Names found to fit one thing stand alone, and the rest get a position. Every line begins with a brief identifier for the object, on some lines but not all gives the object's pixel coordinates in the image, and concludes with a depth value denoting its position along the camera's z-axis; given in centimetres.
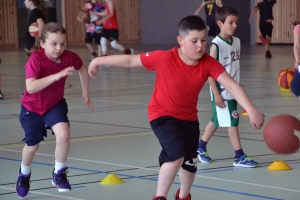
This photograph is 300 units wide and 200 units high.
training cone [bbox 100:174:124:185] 916
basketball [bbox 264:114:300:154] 786
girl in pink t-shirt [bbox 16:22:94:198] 868
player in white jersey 1035
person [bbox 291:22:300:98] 1396
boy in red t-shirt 756
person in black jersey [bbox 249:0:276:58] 3265
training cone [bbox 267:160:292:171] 999
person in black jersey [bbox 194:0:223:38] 3112
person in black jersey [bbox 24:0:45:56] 2104
